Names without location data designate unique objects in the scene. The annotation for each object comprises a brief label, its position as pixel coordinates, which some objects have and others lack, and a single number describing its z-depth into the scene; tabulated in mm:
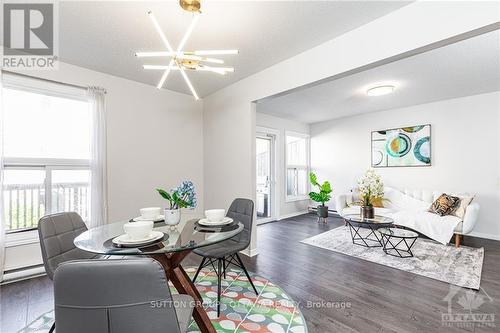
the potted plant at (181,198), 1844
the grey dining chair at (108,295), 784
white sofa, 3426
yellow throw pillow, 4723
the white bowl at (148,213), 1987
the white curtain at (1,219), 2404
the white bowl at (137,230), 1401
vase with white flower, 3543
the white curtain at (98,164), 2953
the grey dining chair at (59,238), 1622
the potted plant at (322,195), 5430
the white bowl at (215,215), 1903
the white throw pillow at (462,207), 3578
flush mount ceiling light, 3584
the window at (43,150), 2598
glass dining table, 1319
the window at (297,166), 6098
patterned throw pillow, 3738
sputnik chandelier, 1622
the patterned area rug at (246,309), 1756
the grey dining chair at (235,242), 2006
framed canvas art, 4637
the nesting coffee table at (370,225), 3245
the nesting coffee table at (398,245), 3083
